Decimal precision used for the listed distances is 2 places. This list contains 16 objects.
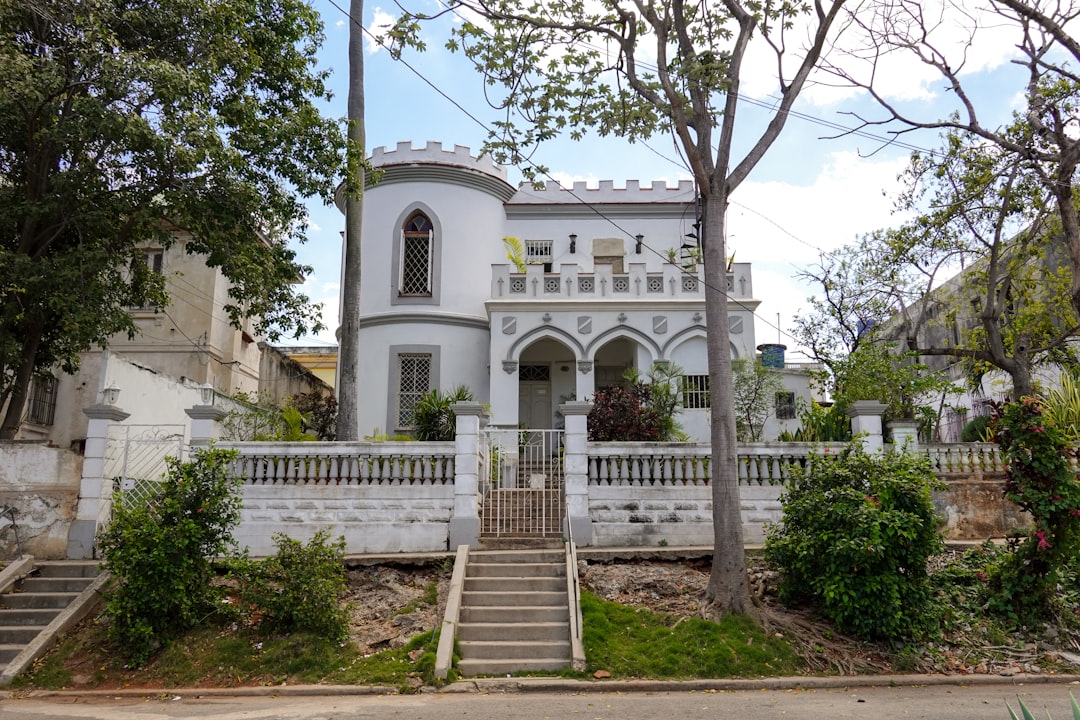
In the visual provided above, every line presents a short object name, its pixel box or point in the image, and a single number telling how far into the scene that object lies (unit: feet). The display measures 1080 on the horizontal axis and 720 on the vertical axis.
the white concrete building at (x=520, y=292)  58.34
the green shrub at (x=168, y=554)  27.53
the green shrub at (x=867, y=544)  26.81
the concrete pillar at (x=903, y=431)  37.78
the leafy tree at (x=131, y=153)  33.53
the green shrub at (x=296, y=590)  27.94
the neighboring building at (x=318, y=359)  104.99
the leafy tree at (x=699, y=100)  29.99
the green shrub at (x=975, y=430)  53.09
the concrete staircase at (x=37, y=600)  29.55
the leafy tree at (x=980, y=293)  43.45
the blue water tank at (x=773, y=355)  56.70
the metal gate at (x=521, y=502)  37.70
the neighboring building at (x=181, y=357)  54.13
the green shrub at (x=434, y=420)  46.69
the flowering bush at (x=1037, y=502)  27.78
